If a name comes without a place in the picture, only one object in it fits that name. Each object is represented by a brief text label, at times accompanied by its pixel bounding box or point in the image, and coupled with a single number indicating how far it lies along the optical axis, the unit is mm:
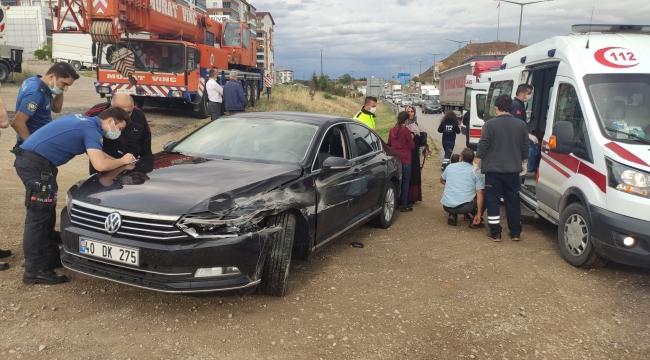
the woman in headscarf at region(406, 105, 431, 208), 7594
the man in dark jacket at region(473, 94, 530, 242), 5793
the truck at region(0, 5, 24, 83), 22719
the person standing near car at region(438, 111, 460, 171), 10656
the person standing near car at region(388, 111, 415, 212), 7293
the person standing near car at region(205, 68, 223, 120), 12883
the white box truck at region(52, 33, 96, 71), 40125
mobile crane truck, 12266
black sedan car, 3426
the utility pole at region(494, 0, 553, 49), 36034
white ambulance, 4406
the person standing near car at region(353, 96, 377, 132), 8102
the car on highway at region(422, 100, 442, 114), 42684
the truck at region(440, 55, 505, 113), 22266
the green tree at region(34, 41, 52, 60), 60938
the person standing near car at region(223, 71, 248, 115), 12141
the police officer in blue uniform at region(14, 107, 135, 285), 4062
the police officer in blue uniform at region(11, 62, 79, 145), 4668
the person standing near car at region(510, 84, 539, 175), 7191
